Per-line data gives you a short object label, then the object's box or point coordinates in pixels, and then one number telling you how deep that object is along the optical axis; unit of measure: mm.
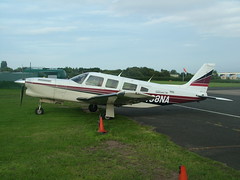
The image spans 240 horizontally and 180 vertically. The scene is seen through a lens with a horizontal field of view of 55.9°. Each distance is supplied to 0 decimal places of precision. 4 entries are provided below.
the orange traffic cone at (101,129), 7532
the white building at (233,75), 119662
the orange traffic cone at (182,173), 3410
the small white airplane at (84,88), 10766
